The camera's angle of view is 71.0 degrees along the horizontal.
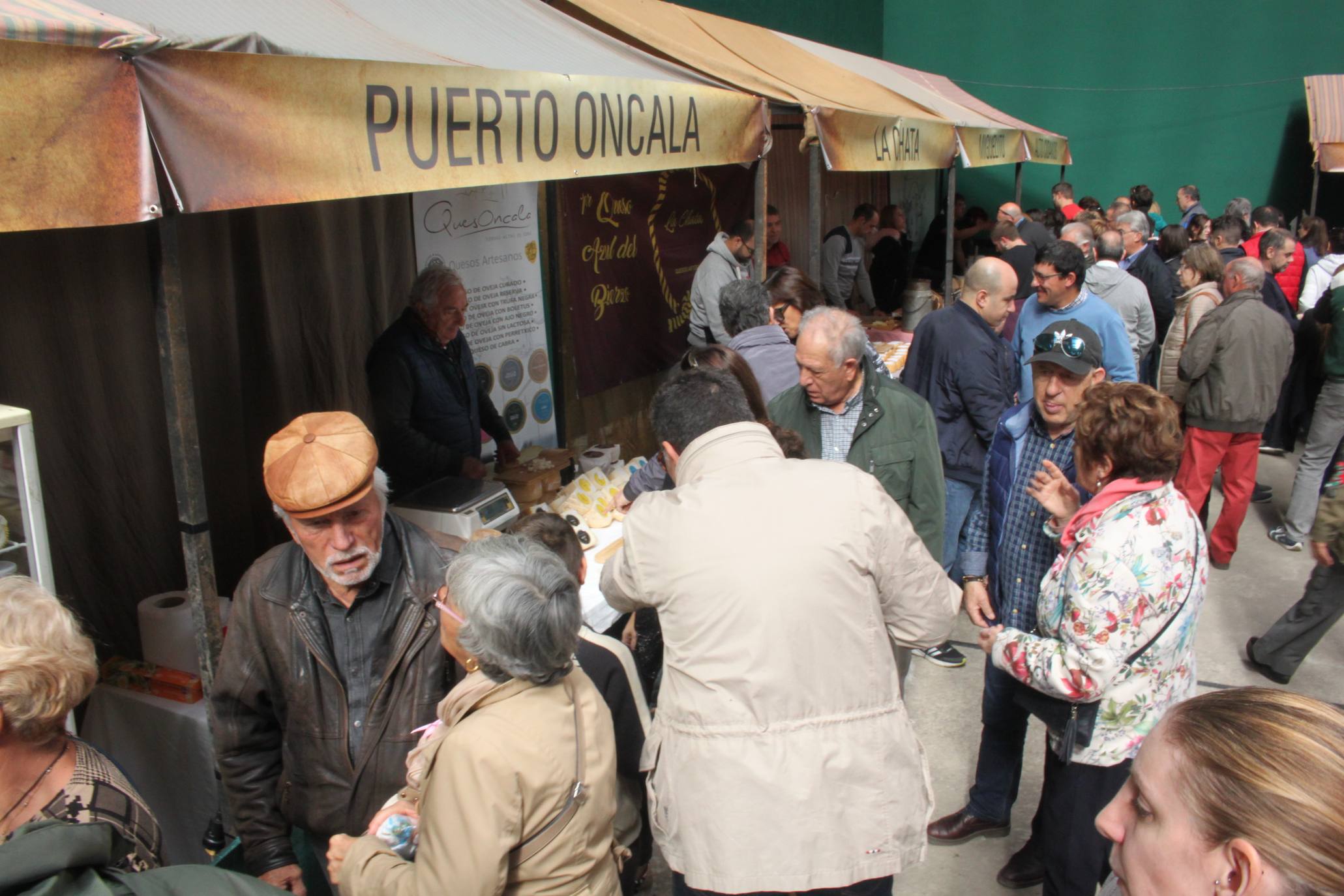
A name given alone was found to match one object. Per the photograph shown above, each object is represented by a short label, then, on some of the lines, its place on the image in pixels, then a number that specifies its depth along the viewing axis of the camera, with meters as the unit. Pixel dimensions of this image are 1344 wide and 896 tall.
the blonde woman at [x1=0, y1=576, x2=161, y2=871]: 1.67
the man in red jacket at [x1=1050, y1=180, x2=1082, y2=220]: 11.88
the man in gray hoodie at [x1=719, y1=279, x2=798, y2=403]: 4.15
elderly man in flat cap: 2.19
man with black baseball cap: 2.90
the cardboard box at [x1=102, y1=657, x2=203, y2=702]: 2.80
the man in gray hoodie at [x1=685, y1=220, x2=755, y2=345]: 6.23
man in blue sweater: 4.72
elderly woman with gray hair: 1.59
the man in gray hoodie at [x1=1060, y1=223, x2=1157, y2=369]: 6.20
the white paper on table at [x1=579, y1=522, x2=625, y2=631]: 3.30
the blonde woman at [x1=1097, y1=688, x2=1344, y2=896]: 0.94
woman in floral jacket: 2.17
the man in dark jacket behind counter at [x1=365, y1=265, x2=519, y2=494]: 3.89
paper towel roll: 2.86
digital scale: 3.47
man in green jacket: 3.38
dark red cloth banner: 5.63
